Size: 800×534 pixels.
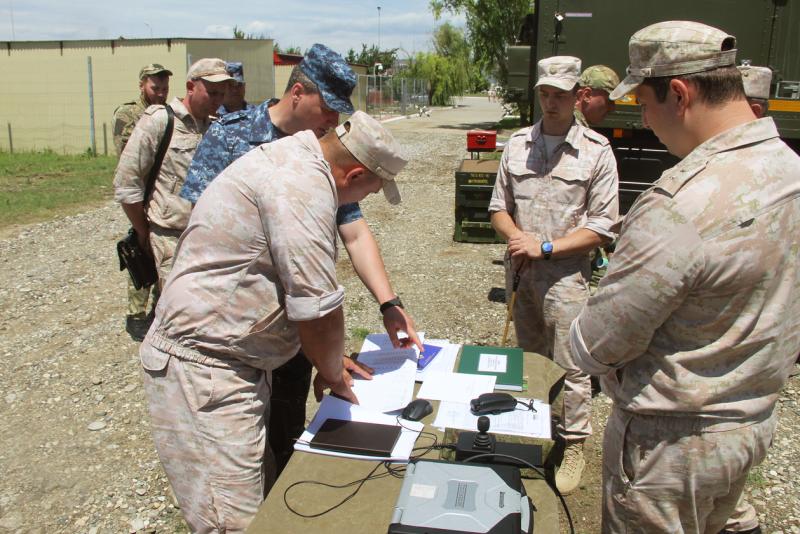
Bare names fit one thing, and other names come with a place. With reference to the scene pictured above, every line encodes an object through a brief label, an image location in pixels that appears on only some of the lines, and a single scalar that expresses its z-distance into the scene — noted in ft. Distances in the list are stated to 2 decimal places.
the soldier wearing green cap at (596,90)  13.64
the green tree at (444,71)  144.25
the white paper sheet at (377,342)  8.37
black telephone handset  6.71
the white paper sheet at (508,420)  6.37
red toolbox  25.29
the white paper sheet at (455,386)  7.17
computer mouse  6.64
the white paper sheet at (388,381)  6.97
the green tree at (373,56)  199.58
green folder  7.47
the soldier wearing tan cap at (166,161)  13.07
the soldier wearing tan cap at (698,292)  4.83
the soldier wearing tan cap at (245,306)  5.44
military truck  23.58
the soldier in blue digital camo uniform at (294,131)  8.19
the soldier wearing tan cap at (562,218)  10.12
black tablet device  6.06
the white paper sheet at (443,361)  7.79
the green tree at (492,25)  77.25
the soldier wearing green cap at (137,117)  16.48
